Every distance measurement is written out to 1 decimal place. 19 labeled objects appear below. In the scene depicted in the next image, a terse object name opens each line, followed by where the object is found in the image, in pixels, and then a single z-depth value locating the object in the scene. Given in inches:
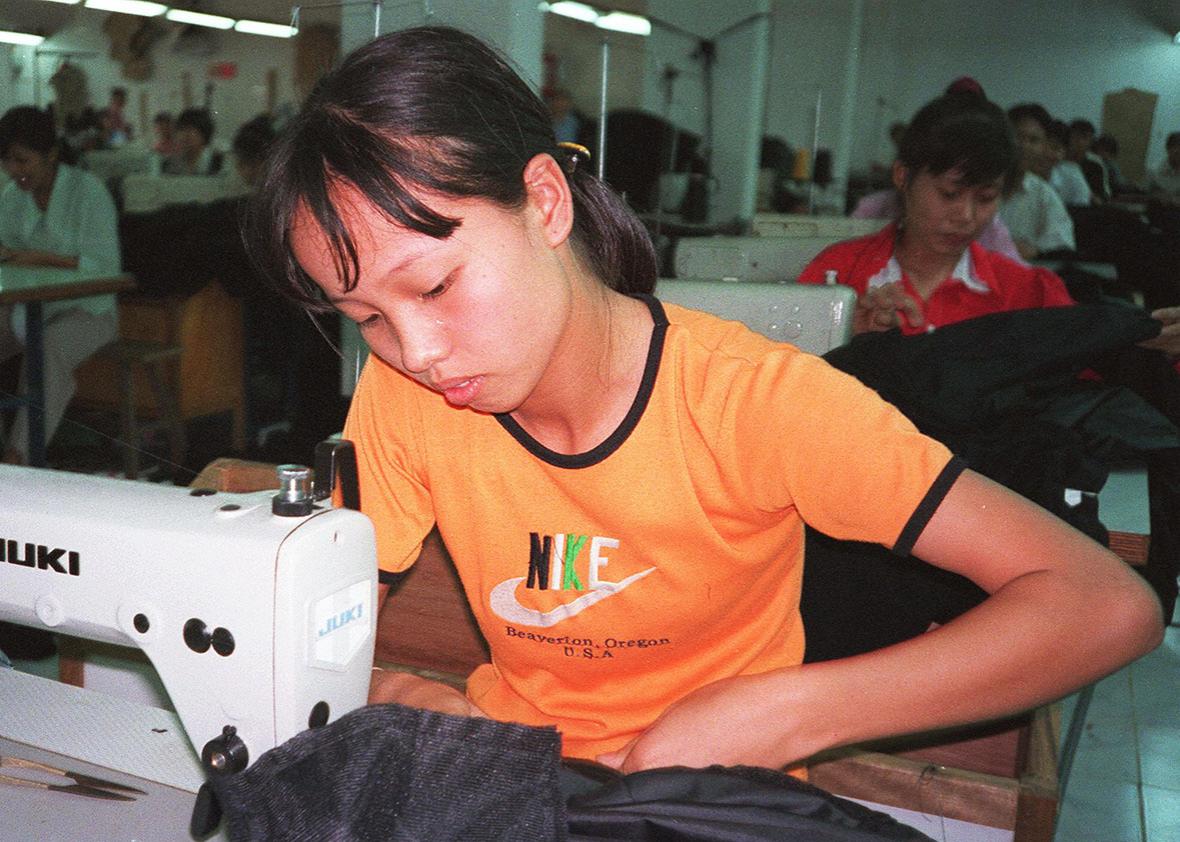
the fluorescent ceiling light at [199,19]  110.9
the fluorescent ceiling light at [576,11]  140.1
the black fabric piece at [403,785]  21.7
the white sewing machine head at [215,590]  28.7
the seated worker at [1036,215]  117.3
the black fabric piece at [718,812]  21.7
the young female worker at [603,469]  27.9
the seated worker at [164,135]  119.9
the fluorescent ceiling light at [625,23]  169.3
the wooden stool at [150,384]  101.0
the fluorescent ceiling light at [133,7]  109.0
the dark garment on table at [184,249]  116.6
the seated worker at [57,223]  94.6
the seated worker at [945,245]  78.0
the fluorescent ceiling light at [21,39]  96.0
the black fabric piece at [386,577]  37.9
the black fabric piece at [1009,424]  47.1
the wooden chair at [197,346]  110.3
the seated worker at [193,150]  122.3
